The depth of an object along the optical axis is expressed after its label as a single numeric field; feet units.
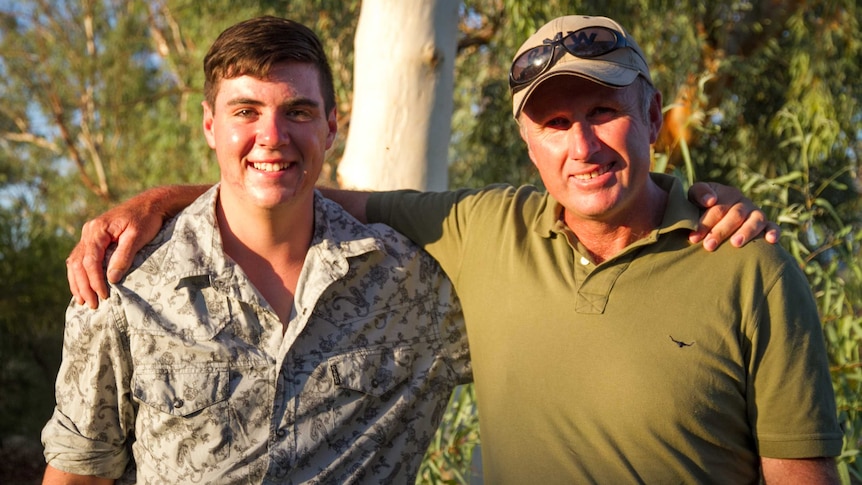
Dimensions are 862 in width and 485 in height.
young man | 7.89
